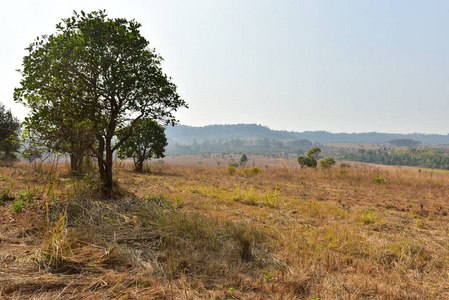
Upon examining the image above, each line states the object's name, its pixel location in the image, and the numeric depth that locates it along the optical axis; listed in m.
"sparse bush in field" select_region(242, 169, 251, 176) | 20.95
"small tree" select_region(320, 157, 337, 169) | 51.14
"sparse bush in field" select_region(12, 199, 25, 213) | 5.08
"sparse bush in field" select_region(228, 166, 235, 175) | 21.44
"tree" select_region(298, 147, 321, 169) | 52.97
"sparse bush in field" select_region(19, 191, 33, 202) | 5.58
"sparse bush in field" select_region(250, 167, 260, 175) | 21.36
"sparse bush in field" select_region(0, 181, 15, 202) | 5.97
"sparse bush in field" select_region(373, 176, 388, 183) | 15.16
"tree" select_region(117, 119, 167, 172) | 18.79
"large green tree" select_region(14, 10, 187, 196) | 5.86
